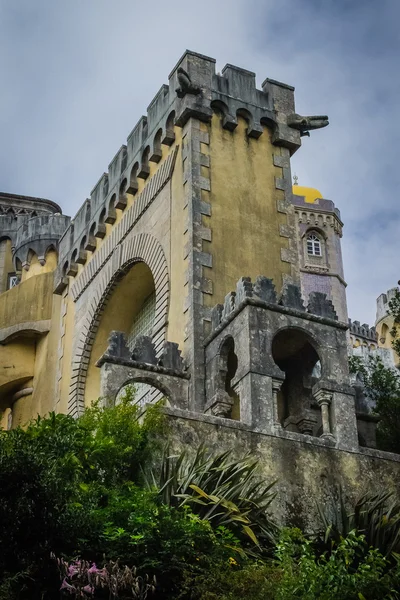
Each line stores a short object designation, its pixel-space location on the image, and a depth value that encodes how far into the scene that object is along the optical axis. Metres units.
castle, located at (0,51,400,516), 14.75
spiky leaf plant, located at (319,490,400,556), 12.69
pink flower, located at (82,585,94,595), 10.09
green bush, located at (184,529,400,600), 10.40
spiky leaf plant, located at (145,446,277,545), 12.20
